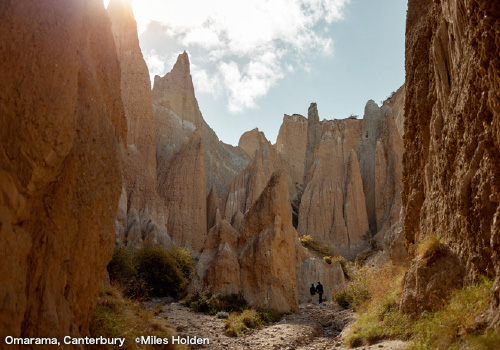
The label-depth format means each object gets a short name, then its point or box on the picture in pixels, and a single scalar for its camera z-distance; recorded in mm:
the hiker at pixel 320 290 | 22100
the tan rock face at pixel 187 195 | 33875
